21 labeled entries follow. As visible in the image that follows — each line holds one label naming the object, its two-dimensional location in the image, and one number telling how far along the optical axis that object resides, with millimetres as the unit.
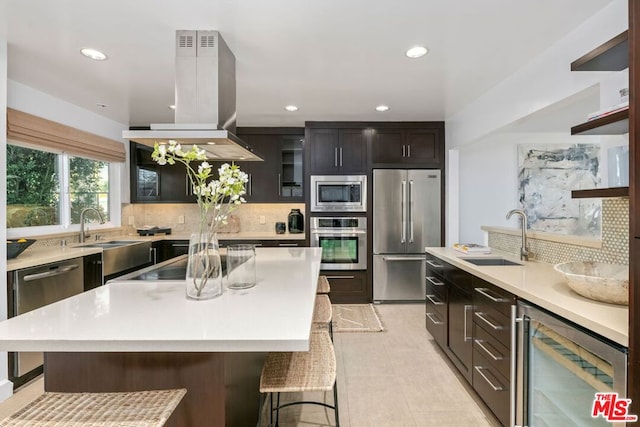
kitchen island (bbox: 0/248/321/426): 1046
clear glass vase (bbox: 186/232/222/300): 1471
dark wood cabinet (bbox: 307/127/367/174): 4418
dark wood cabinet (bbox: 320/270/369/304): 4402
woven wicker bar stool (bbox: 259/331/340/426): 1369
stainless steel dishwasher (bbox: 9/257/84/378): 2383
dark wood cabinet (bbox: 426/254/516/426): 1838
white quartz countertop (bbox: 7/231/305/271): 2484
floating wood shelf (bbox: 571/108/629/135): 1288
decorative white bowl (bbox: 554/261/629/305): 1383
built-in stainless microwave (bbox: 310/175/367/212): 4387
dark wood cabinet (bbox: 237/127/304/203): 4652
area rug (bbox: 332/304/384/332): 3512
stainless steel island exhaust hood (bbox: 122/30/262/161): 2074
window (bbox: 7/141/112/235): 3078
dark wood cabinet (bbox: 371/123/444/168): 4410
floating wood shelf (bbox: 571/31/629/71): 1343
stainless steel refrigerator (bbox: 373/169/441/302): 4355
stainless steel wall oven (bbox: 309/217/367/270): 4383
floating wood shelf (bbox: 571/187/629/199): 1225
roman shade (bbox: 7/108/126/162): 2799
